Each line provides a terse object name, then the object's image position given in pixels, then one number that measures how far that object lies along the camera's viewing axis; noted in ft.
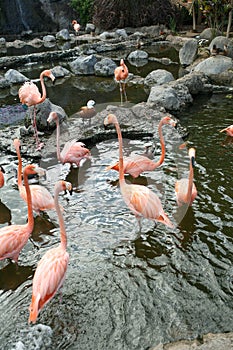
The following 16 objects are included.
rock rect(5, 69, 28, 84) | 35.94
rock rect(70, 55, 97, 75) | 38.32
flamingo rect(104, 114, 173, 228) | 12.37
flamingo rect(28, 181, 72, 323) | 9.22
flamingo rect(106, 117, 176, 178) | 15.72
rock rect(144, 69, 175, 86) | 30.73
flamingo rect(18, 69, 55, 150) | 20.39
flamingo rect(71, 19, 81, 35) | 60.27
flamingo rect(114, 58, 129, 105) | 28.60
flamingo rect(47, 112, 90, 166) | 17.17
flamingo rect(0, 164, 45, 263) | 11.09
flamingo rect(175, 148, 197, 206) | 12.98
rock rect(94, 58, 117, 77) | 37.05
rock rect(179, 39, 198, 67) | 38.32
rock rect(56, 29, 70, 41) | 60.08
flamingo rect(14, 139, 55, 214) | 13.56
